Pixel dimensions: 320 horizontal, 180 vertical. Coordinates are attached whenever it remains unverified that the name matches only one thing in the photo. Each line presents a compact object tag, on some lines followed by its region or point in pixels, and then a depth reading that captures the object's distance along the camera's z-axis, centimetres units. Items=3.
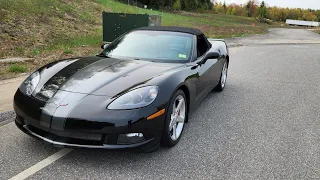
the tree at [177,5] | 6828
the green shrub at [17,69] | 655
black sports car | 285
